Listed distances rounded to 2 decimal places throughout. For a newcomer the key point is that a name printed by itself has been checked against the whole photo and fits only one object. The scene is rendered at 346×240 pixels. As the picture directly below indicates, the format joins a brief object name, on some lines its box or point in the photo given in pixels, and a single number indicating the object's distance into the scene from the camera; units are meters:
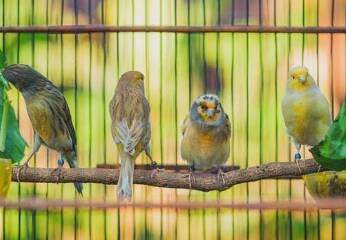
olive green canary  4.32
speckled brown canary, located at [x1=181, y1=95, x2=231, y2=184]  4.19
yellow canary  4.27
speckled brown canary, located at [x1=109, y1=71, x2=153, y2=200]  3.88
